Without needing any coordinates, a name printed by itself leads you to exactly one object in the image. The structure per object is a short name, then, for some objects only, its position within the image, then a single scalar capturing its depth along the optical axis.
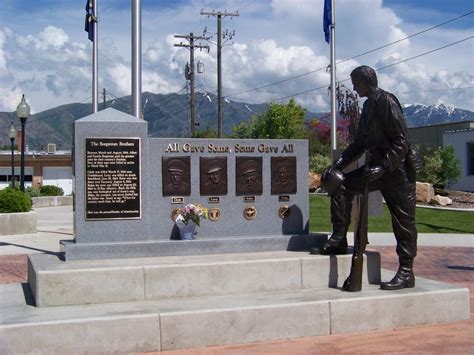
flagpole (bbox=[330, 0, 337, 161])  19.55
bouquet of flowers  8.95
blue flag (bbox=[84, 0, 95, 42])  17.45
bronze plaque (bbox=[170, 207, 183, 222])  9.16
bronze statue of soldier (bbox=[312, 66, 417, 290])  8.13
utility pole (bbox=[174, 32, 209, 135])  48.06
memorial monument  8.55
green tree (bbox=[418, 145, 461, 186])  32.00
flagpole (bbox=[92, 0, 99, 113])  17.09
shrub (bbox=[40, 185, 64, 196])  37.21
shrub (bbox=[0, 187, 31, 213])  18.72
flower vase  9.03
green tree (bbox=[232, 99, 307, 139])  58.02
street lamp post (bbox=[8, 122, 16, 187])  32.75
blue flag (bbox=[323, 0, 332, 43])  19.72
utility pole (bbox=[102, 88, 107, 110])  66.94
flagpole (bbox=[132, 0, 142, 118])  12.43
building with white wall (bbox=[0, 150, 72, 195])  54.06
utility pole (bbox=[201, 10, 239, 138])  43.09
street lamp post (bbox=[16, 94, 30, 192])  21.84
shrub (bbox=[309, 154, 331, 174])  35.42
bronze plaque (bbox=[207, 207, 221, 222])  9.40
